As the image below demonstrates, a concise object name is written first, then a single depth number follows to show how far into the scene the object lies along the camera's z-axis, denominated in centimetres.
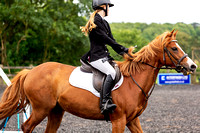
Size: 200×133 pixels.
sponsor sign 3959
